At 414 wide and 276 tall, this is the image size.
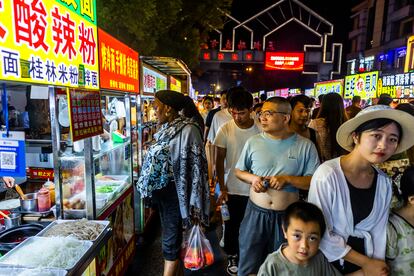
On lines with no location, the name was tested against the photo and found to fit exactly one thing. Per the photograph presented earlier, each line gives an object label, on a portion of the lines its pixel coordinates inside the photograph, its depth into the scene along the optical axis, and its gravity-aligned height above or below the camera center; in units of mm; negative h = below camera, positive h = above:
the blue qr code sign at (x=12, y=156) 2029 -361
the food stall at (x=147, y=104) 4355 +45
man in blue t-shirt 2338 -532
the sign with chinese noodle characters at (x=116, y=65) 2817 +461
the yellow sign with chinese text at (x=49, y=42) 1540 +398
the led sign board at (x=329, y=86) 12277 +1036
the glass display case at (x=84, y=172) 2410 -645
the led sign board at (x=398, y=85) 9933 +892
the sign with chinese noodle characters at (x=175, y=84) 8353 +720
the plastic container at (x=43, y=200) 2668 -874
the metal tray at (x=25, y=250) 1796 -972
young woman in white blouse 1710 -497
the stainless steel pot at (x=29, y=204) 2660 -910
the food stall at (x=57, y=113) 1639 -67
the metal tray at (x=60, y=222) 2200 -967
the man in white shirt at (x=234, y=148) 3220 -462
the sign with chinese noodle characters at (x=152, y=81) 4905 +497
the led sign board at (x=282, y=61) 22688 +3732
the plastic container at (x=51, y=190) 2851 -853
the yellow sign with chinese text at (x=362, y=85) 10052 +898
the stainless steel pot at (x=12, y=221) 2449 -982
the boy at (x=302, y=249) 1794 -877
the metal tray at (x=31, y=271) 1718 -982
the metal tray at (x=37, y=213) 2607 -967
